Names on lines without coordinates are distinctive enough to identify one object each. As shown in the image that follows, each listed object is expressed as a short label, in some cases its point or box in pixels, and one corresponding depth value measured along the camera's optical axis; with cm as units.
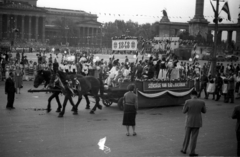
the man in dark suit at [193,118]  855
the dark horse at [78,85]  1399
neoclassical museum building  9931
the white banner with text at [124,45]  2053
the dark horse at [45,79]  1439
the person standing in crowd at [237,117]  866
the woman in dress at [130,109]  1057
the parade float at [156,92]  1608
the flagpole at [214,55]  2591
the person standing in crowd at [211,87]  2205
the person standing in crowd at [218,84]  2143
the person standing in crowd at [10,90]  1520
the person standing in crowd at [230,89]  2027
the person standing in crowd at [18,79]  2122
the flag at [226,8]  2778
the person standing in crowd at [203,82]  2282
